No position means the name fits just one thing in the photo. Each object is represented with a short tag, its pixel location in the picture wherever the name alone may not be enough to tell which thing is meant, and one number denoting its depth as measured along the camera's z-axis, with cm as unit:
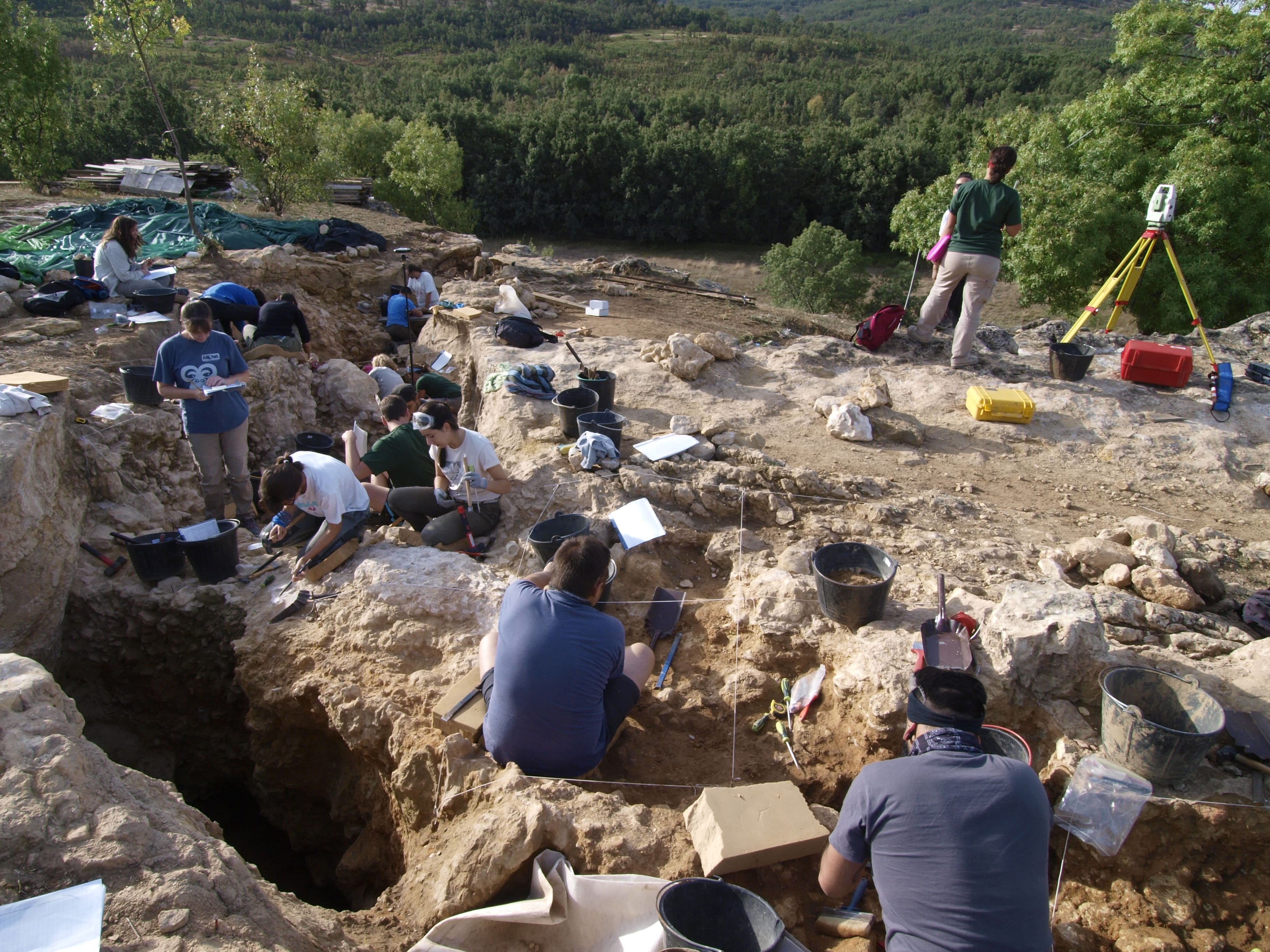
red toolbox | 720
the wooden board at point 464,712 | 353
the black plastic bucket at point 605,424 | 579
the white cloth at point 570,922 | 255
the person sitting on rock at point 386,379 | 750
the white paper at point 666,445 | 584
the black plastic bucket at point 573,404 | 611
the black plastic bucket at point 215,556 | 487
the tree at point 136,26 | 880
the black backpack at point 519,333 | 839
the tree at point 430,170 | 2162
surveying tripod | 684
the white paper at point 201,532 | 509
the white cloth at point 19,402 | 530
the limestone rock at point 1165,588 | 429
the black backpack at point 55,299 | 774
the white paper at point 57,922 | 201
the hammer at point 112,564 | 518
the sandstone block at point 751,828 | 273
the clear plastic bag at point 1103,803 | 292
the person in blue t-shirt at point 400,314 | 1073
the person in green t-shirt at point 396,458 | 566
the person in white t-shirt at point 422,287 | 1124
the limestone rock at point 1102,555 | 462
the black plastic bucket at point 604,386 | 642
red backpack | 845
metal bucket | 288
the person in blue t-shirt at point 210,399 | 564
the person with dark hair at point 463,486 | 519
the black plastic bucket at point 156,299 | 799
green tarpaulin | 954
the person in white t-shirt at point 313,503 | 447
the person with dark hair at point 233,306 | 807
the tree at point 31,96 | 1338
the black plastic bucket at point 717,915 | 250
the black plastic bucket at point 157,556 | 487
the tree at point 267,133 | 1426
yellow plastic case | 676
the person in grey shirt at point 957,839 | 222
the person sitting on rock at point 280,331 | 839
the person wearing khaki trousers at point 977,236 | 686
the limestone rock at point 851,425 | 660
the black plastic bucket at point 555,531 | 460
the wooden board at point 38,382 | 568
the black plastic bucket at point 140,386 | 657
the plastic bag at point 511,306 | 970
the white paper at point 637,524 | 471
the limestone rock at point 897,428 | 659
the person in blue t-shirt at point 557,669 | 316
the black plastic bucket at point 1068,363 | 736
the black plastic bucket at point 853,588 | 385
